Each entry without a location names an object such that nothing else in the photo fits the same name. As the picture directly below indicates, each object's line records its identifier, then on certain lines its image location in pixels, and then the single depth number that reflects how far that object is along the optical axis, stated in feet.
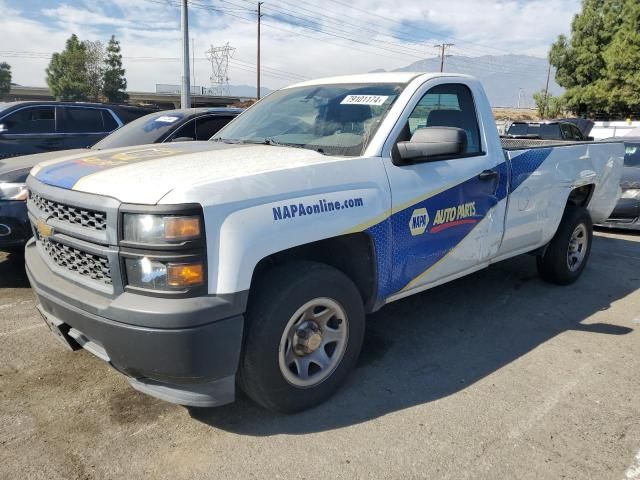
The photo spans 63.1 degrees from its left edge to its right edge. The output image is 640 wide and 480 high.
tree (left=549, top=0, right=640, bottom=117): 93.71
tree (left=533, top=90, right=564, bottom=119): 110.63
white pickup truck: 7.71
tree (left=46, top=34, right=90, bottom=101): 185.16
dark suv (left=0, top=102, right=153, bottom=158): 25.73
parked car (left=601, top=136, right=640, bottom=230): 27.09
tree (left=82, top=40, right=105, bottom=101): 188.85
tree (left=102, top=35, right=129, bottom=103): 190.29
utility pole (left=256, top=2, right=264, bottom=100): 134.41
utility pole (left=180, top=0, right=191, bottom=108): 65.31
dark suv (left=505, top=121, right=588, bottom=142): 39.68
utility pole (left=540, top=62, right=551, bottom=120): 117.60
